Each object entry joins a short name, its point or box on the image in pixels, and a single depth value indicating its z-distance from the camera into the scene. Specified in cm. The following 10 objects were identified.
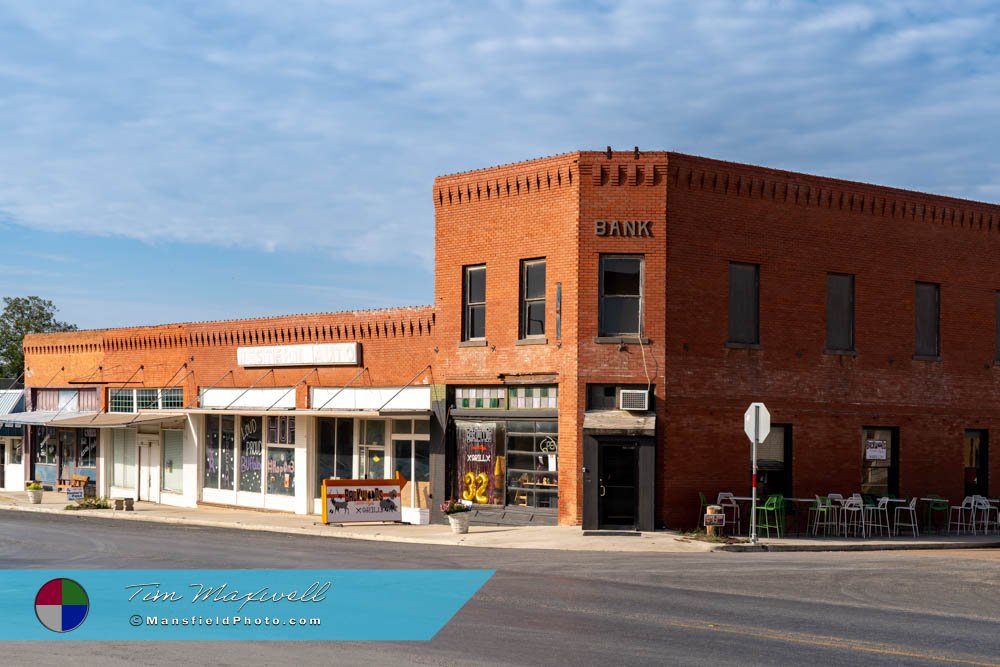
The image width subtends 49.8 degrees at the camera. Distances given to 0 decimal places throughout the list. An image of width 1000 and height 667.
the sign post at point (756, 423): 2384
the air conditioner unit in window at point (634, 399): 2572
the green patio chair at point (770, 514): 2573
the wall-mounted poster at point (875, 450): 2870
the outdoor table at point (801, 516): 2727
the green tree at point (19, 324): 8494
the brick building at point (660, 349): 2625
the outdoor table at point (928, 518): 2884
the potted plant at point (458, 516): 2678
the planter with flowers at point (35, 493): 3966
